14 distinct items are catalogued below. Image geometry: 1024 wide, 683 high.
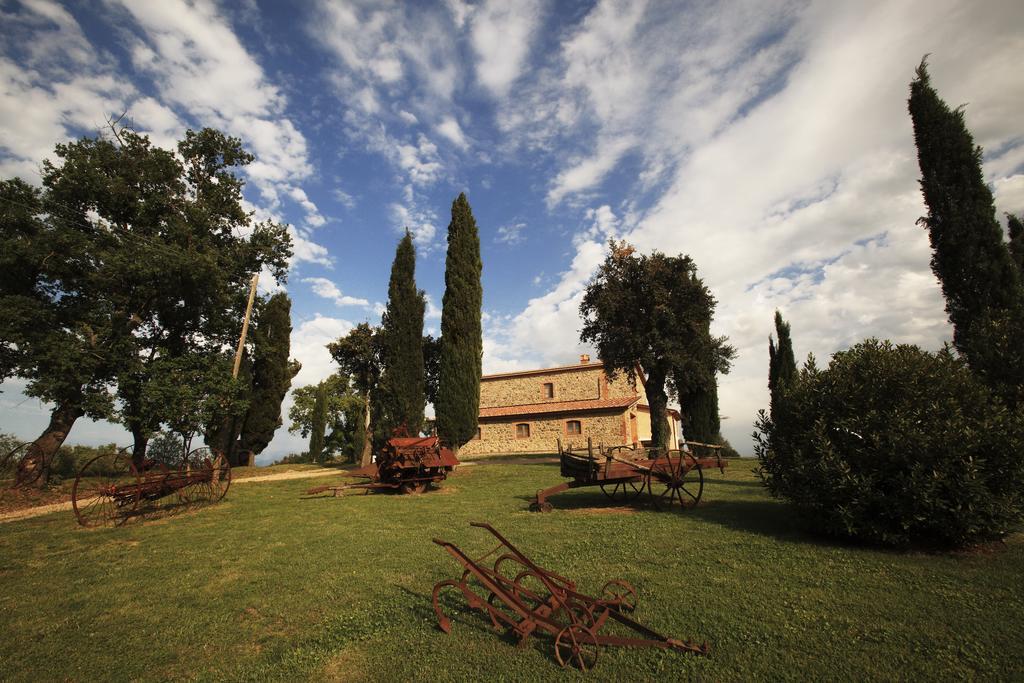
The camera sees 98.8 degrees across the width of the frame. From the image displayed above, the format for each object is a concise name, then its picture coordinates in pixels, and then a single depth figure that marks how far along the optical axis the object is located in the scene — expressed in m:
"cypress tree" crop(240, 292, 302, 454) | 27.23
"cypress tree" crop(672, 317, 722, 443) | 27.03
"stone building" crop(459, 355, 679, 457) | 29.05
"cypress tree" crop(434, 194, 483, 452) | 21.61
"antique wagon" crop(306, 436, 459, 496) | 13.90
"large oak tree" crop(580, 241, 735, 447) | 20.70
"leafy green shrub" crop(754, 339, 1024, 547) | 6.16
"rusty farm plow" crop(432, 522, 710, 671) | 3.82
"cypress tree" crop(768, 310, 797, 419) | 30.67
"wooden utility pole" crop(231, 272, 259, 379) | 17.26
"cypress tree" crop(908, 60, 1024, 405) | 9.34
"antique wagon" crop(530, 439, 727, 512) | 9.70
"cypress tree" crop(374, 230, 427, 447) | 23.17
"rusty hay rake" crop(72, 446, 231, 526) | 10.11
